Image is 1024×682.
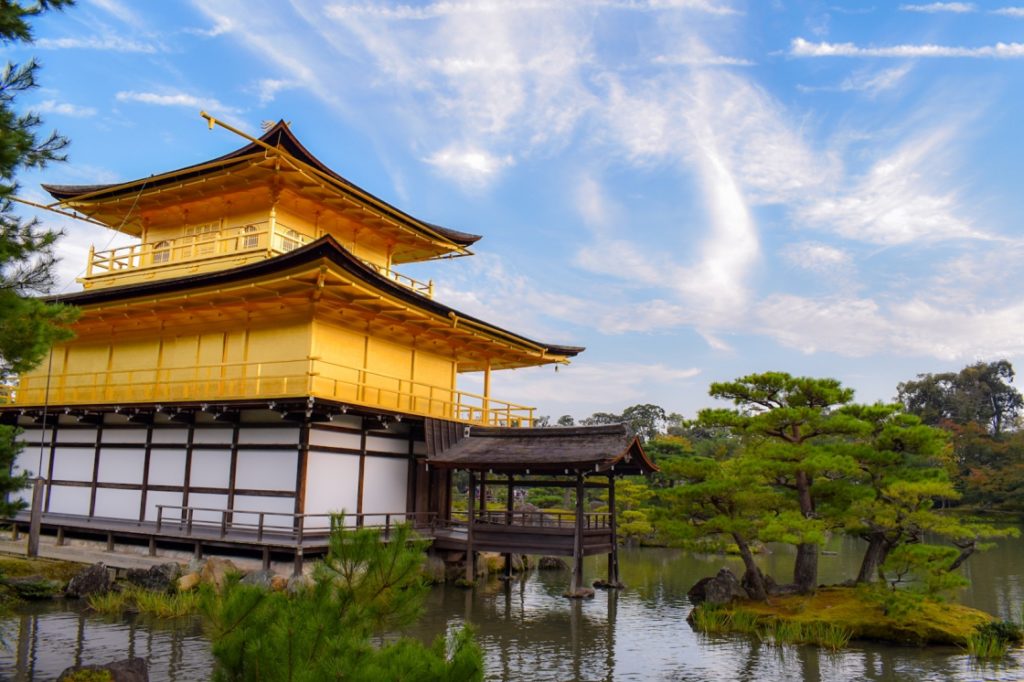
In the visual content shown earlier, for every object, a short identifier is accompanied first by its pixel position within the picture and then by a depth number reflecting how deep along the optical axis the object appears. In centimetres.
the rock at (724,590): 1792
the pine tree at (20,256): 895
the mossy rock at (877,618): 1491
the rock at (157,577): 1680
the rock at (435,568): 2089
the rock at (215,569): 1672
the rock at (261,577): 1653
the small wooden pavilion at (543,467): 1927
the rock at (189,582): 1667
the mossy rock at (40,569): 1762
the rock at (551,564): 2716
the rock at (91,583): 1681
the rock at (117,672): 901
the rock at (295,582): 1615
